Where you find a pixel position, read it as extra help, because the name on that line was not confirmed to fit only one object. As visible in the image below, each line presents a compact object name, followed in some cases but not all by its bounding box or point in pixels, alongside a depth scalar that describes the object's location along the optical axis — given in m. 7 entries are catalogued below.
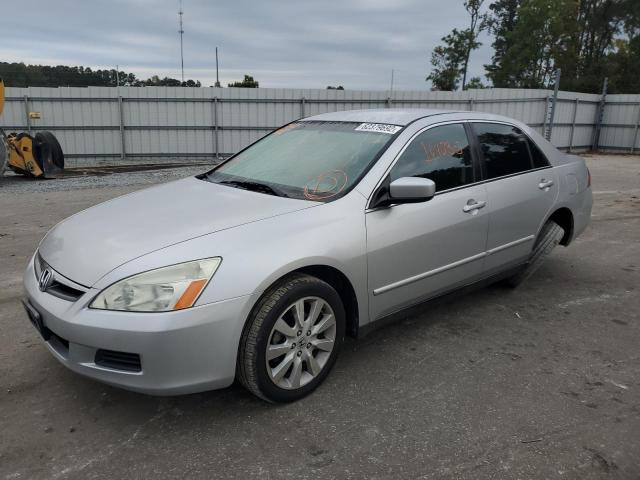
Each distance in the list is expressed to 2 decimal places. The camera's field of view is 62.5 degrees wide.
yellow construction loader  12.09
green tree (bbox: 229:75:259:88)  38.82
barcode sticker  3.51
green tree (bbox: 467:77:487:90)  48.50
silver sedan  2.41
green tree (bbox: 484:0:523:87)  53.69
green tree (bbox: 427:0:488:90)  45.94
